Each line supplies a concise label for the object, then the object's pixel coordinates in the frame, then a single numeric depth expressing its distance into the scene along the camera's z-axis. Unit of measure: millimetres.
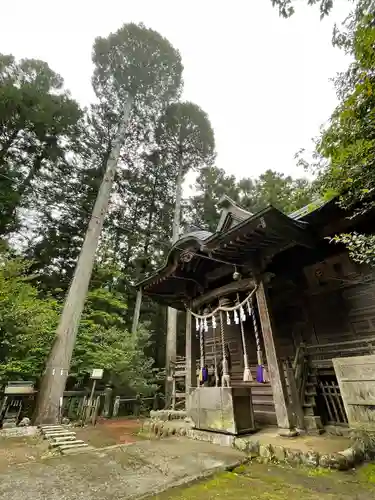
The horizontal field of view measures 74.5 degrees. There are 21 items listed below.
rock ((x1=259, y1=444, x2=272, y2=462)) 3838
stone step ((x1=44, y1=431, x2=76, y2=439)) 6043
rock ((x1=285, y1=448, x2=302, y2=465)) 3529
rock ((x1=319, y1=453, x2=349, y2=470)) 3262
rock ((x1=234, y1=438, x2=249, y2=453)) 4284
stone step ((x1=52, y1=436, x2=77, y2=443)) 5449
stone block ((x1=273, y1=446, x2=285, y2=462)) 3697
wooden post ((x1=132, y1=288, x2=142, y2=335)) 14194
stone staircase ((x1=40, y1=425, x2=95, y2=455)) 4734
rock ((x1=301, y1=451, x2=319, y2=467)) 3375
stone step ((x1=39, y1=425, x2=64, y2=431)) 7258
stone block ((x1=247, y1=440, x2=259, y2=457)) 4057
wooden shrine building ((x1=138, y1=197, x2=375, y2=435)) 5105
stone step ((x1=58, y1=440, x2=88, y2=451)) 4840
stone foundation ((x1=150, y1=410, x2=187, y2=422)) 7589
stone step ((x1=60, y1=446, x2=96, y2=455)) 4492
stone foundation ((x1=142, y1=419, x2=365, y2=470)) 3324
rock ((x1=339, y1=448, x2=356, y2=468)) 3363
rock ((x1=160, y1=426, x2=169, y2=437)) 6073
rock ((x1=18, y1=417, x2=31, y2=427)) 7977
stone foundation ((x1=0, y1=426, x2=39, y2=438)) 6662
